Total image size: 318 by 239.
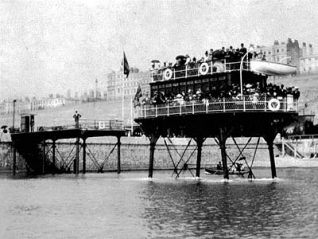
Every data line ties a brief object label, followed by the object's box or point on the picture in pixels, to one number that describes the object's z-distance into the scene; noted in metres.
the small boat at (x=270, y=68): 50.91
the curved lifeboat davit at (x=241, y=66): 49.66
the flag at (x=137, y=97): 59.26
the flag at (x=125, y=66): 81.88
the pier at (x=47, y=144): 73.75
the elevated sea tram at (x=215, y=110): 49.72
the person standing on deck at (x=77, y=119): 71.27
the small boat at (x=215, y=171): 72.90
